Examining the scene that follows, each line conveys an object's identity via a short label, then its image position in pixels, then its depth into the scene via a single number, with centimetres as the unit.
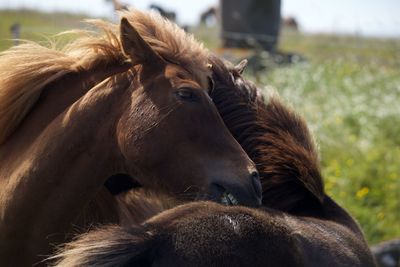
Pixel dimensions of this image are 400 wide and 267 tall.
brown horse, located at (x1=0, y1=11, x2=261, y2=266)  583
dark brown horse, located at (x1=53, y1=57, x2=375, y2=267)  411
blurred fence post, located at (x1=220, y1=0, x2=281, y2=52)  2584
